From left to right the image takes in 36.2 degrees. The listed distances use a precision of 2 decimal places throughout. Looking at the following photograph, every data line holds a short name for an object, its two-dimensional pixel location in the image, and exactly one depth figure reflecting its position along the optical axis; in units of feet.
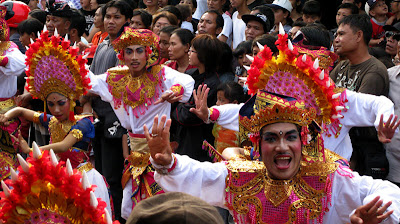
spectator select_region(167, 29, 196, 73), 22.15
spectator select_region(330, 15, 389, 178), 17.54
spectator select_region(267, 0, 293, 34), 26.37
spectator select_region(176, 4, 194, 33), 28.55
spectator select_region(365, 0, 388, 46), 24.32
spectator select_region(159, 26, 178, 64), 23.80
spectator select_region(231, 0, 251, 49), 26.50
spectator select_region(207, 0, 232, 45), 26.96
